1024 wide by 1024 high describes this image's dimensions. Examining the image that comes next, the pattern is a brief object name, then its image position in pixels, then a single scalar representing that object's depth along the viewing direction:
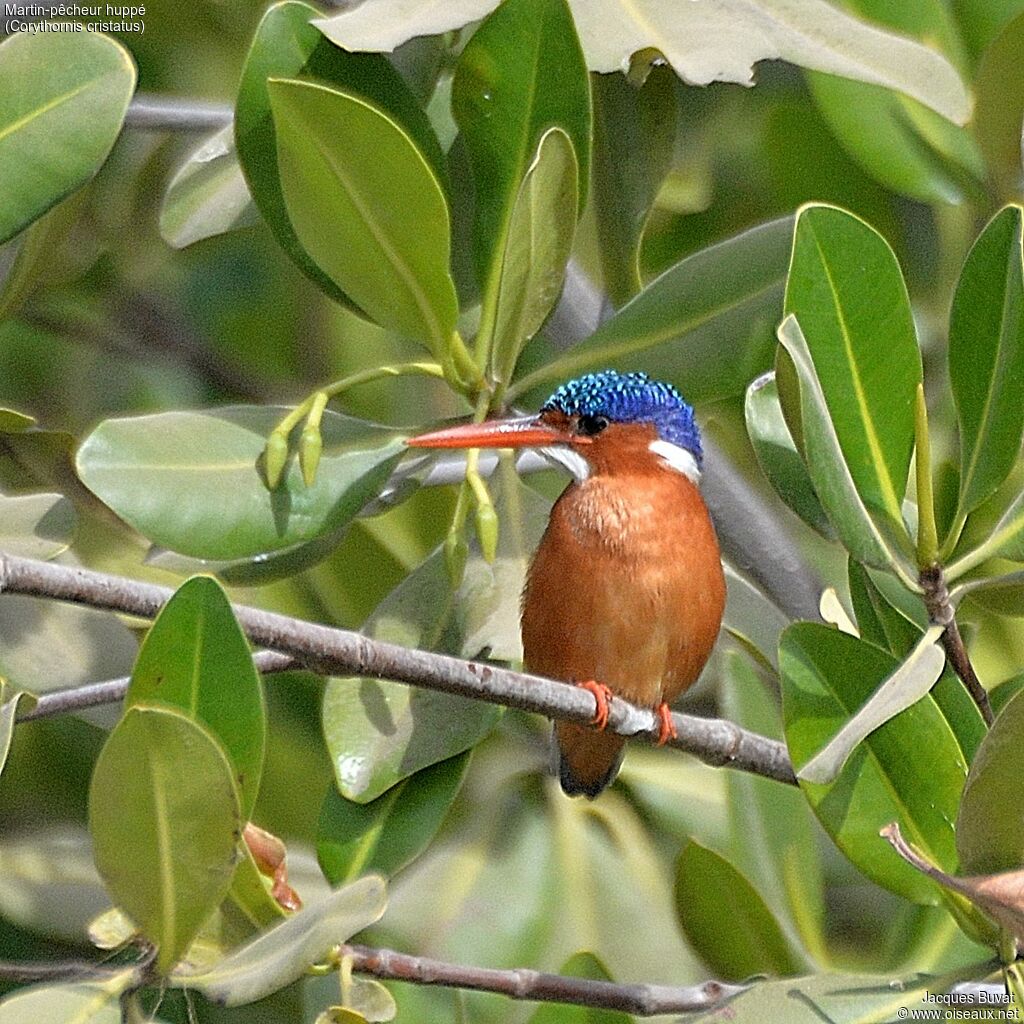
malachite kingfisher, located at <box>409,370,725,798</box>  5.49
